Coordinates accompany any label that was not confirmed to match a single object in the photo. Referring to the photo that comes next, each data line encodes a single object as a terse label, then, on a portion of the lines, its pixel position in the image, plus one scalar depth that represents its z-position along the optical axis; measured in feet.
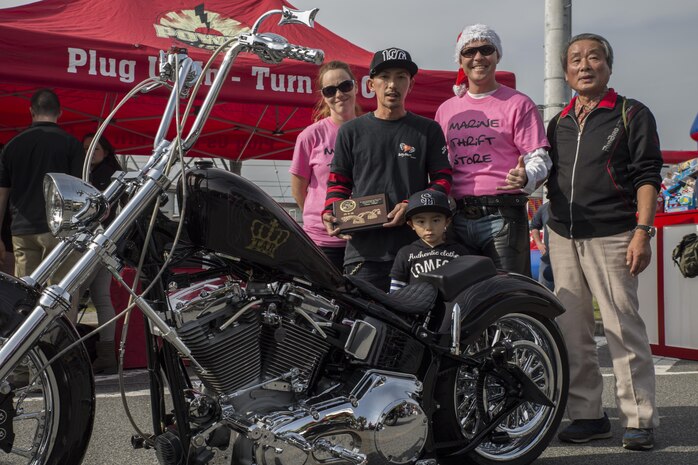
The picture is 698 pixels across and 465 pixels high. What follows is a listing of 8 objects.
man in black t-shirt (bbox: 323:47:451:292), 11.58
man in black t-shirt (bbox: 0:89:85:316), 17.06
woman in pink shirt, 13.44
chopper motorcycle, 7.27
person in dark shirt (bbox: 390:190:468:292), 11.09
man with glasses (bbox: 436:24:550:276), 11.57
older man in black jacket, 11.51
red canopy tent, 19.48
